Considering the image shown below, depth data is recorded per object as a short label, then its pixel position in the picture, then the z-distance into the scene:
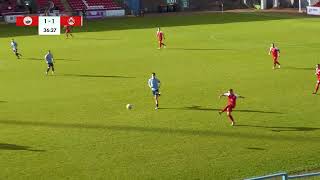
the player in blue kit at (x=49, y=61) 35.47
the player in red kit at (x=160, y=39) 46.44
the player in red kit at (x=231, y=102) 23.70
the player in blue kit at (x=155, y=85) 26.88
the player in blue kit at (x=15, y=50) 43.16
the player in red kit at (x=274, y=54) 36.50
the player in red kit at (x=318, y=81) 29.14
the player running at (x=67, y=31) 57.46
